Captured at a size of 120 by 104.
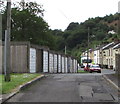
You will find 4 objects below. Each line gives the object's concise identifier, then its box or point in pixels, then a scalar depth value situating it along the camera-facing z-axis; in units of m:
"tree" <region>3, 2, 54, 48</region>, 56.31
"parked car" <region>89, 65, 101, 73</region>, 48.46
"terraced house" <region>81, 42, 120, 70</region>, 84.38
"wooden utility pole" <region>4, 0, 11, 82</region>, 15.55
